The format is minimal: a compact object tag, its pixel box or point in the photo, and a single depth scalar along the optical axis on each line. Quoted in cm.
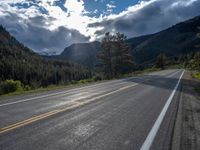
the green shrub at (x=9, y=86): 1258
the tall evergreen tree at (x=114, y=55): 3567
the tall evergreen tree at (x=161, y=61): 6963
